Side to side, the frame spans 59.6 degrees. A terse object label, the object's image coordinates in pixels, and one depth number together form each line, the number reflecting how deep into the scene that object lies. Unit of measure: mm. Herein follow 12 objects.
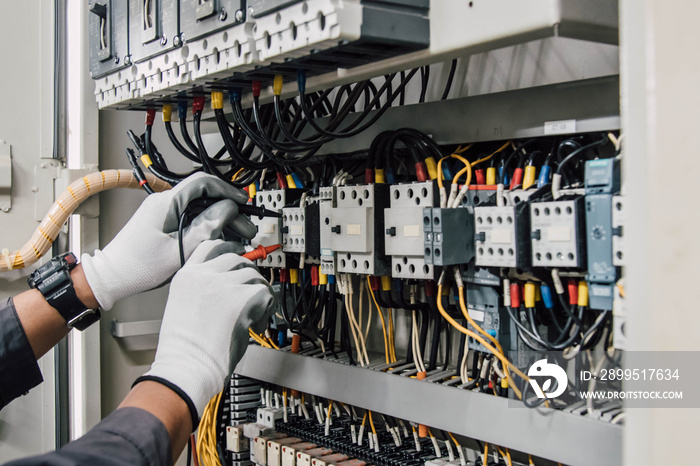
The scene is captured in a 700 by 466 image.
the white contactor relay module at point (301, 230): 1414
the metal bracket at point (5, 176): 1667
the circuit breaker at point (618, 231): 933
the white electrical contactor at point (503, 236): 1044
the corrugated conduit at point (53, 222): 1629
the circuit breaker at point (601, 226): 950
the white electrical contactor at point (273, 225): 1492
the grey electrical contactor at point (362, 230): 1249
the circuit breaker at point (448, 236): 1097
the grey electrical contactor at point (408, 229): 1162
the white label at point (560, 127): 1040
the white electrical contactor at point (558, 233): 980
